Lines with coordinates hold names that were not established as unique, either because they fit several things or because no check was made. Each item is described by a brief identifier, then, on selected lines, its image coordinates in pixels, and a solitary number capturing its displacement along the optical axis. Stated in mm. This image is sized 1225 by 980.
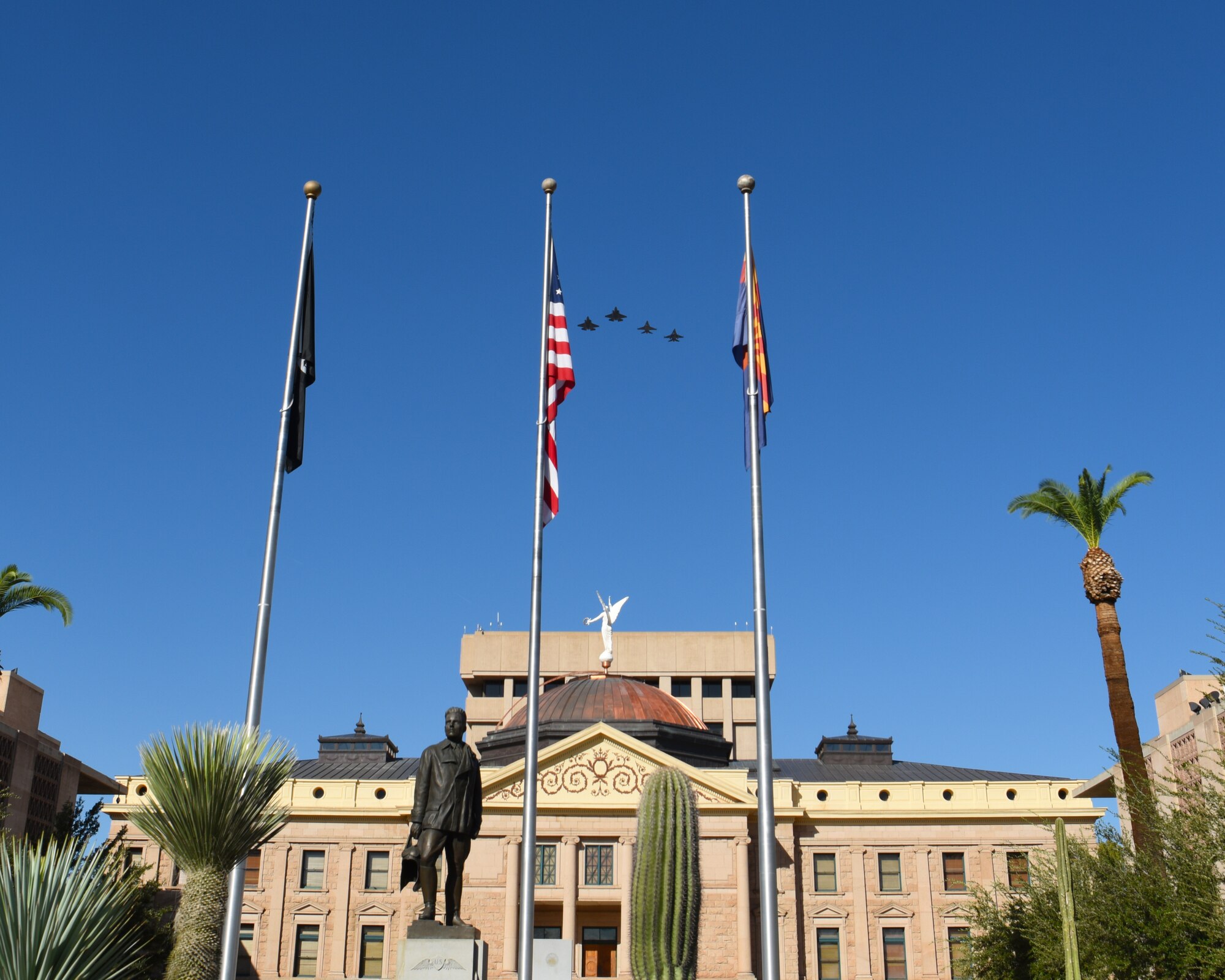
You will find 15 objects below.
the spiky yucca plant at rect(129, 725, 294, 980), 14547
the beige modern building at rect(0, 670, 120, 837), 51156
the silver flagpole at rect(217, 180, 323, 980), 19312
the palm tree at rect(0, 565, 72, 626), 37031
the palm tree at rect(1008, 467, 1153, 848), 34844
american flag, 23297
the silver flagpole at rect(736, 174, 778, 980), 18297
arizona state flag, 22656
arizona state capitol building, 53562
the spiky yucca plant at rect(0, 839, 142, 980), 13773
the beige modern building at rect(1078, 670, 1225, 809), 41906
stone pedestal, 15539
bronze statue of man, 16391
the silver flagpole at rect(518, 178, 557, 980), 20062
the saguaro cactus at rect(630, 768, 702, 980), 30016
